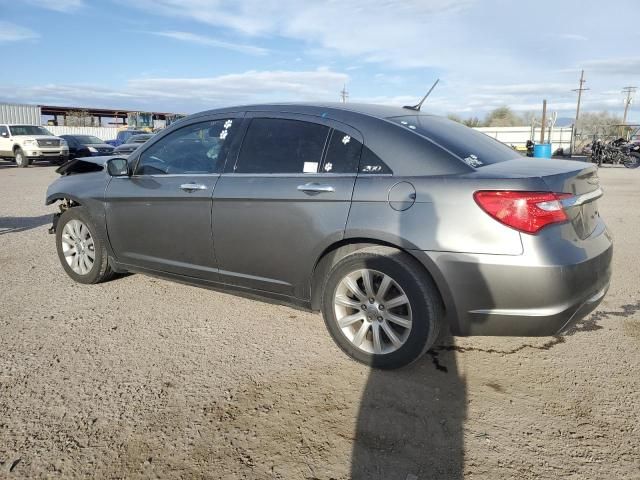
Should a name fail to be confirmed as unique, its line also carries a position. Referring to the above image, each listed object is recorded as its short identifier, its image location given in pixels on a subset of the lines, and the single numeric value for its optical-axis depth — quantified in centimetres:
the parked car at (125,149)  1863
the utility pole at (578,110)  3888
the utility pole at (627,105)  6812
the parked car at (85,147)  2509
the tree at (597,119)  7352
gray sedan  281
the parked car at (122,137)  3059
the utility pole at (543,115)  3972
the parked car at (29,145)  2341
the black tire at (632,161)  2394
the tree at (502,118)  7581
